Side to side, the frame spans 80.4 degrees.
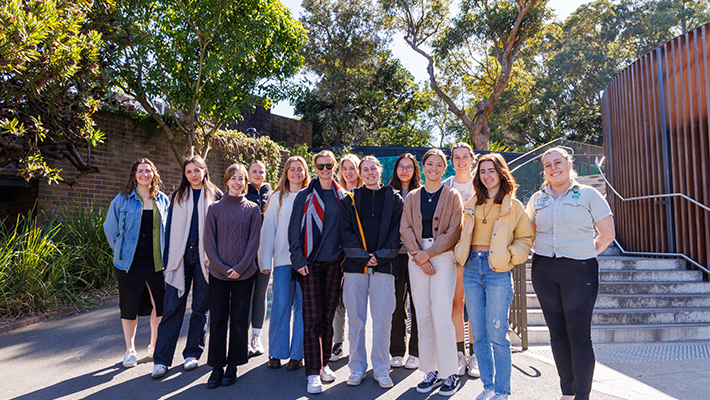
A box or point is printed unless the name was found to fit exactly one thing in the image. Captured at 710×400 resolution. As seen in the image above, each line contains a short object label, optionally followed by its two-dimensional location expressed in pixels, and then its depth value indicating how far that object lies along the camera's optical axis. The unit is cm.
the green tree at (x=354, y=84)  2030
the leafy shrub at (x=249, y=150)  1220
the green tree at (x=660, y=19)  2314
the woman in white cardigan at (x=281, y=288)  377
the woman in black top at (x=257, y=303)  430
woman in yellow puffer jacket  307
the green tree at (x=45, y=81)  514
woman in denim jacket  396
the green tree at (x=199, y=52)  845
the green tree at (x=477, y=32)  1744
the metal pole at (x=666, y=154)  654
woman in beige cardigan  333
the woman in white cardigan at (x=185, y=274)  378
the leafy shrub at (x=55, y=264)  546
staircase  503
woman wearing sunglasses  352
